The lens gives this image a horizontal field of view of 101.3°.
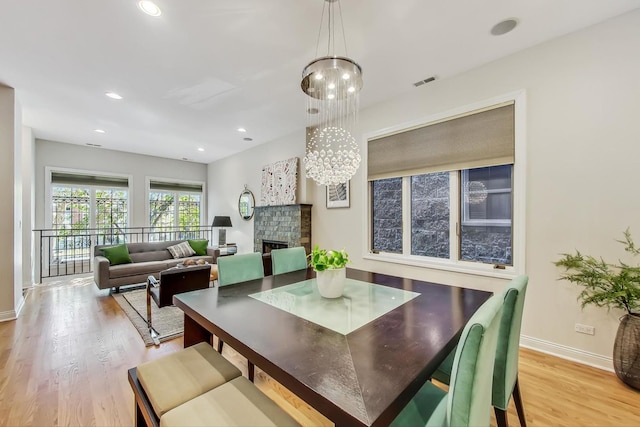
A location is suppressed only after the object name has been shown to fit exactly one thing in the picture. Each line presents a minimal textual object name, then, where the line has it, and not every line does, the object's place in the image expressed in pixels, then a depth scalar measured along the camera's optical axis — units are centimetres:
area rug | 293
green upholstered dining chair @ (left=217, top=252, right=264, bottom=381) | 228
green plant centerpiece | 176
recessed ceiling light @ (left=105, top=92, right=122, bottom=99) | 342
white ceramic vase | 176
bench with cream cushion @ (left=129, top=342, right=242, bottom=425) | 116
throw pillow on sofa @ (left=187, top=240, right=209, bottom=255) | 578
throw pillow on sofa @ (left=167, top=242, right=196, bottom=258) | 549
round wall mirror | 608
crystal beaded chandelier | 178
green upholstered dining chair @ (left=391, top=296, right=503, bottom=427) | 77
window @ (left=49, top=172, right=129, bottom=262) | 562
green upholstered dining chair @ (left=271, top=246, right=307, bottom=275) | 271
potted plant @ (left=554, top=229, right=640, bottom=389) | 194
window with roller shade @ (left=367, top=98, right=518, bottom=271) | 273
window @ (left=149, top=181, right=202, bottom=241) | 689
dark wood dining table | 85
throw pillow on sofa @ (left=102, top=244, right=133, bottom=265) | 462
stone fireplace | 459
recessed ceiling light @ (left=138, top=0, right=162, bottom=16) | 198
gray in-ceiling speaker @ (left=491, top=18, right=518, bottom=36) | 218
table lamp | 634
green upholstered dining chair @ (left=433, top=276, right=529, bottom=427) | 132
